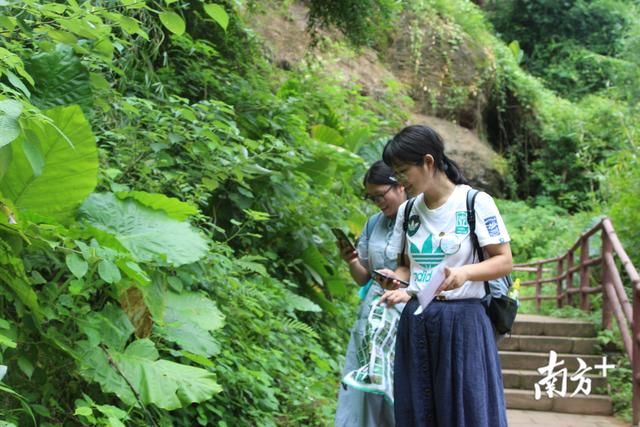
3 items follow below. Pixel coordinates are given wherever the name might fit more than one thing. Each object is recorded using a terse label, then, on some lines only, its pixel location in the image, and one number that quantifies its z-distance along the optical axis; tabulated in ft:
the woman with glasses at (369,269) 11.86
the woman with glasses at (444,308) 9.20
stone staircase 23.29
